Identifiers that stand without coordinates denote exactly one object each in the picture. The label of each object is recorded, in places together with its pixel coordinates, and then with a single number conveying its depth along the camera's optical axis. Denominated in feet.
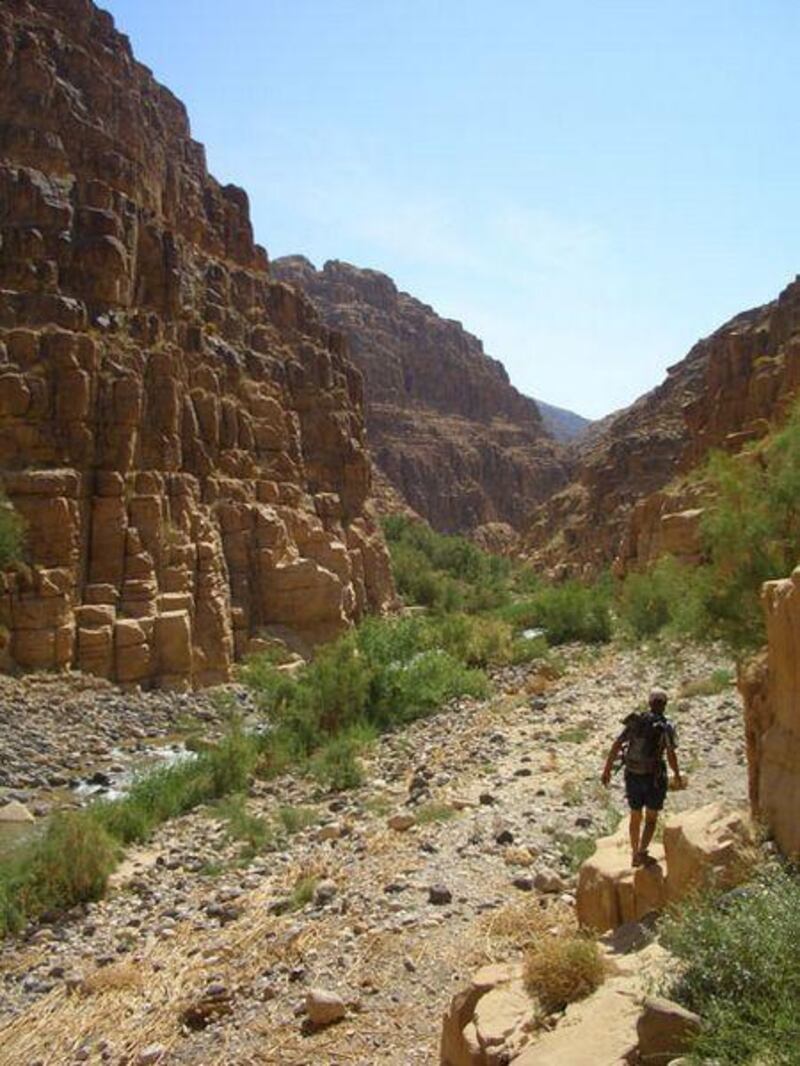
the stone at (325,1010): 25.07
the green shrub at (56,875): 37.32
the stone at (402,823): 41.55
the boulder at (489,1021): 19.21
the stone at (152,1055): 25.13
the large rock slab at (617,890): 24.03
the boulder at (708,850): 21.31
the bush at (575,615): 110.83
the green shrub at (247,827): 43.16
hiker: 26.50
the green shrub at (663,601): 46.32
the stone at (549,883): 30.94
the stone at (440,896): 31.52
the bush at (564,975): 19.99
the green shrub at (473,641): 98.07
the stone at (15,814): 54.13
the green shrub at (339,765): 53.36
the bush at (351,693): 60.64
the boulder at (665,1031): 15.67
